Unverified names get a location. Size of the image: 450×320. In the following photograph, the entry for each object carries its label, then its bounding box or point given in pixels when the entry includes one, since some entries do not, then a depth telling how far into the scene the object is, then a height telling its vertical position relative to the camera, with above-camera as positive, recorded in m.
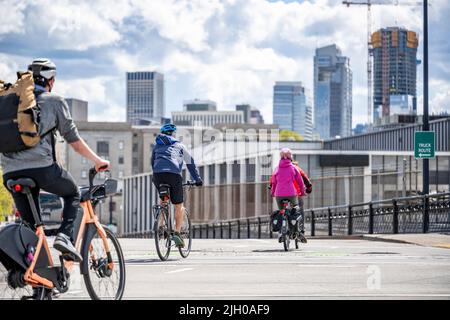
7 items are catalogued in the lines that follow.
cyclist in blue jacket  14.12 +0.57
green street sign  29.19 +1.79
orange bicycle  7.30 -0.37
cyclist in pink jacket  17.52 +0.46
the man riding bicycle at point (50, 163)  7.53 +0.32
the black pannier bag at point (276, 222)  17.16 -0.22
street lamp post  30.09 +3.58
